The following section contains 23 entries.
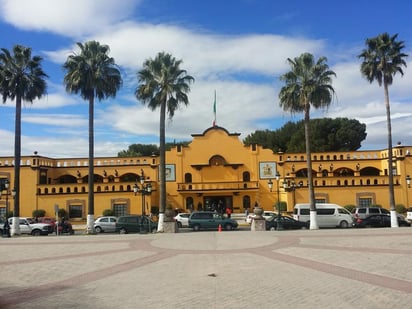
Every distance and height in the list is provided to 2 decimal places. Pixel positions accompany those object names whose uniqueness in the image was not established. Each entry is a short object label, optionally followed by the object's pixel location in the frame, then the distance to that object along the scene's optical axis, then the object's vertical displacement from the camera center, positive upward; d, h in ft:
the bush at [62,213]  150.67 -4.08
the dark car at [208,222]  110.63 -6.28
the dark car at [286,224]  107.34 -6.98
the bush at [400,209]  146.27 -5.49
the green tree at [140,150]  298.76 +33.77
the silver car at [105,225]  115.14 -6.58
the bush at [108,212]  151.87 -4.21
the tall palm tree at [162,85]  110.52 +28.65
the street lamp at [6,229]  102.78 -6.27
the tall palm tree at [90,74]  111.96 +32.22
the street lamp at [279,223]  104.34 -6.55
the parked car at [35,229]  111.96 -6.87
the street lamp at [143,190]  104.24 +2.70
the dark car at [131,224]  109.09 -6.16
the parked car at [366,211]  120.37 -5.05
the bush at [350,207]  147.27 -4.46
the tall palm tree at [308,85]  109.50 +27.45
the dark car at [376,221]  113.60 -7.36
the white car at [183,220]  122.91 -6.15
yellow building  154.61 +7.68
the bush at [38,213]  152.98 -3.93
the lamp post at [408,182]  144.21 +3.49
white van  114.11 -5.77
